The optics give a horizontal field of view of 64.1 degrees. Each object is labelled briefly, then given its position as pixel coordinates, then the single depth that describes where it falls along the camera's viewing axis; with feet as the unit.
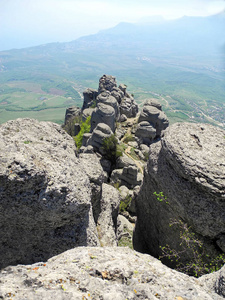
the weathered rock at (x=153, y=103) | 158.20
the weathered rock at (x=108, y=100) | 141.17
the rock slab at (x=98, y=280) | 15.29
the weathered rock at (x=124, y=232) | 55.52
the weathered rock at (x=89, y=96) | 201.41
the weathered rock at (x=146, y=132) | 136.56
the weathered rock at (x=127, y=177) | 88.89
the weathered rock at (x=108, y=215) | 39.60
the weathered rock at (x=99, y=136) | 98.45
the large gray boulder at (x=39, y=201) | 23.35
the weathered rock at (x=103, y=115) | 125.29
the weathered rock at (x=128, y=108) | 169.37
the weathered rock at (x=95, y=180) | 42.39
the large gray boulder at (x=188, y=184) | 31.58
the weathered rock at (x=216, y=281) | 20.86
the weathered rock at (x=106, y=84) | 188.12
